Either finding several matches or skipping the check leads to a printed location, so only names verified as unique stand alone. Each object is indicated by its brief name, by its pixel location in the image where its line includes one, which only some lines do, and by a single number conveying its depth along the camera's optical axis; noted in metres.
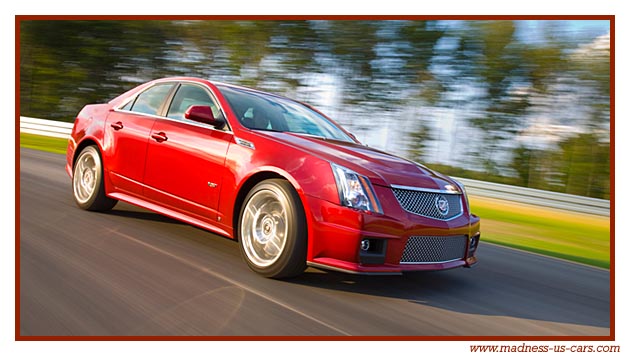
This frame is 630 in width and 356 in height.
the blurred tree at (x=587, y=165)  13.04
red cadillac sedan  3.99
